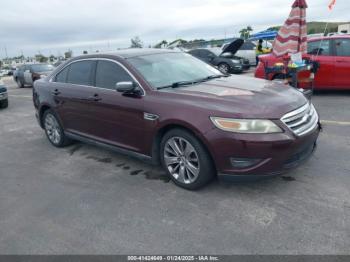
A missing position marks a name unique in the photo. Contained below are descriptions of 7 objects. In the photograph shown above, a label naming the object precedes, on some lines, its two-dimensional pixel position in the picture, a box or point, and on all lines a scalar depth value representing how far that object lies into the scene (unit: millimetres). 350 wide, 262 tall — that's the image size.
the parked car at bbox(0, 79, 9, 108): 11016
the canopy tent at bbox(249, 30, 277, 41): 23812
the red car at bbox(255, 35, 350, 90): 8094
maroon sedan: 3225
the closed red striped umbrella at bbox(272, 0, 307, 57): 7586
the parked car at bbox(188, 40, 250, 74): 15547
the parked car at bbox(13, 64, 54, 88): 17578
